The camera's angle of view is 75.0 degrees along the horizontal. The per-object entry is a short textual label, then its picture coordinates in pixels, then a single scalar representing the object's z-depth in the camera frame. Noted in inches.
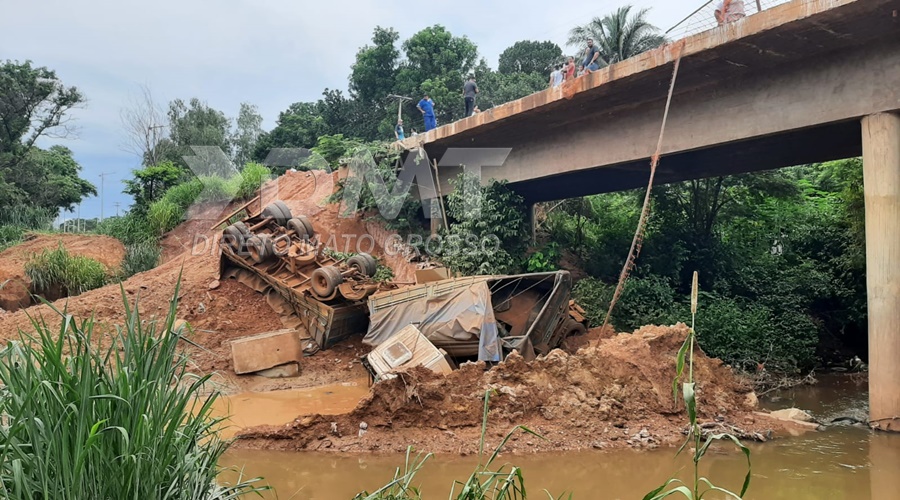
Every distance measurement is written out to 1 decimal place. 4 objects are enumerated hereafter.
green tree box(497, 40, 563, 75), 1513.3
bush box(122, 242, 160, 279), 703.7
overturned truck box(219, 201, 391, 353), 449.7
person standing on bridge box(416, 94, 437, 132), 669.9
